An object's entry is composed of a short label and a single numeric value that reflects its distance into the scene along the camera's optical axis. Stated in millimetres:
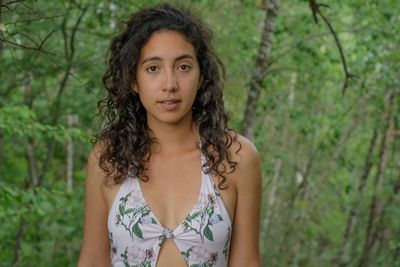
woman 2646
